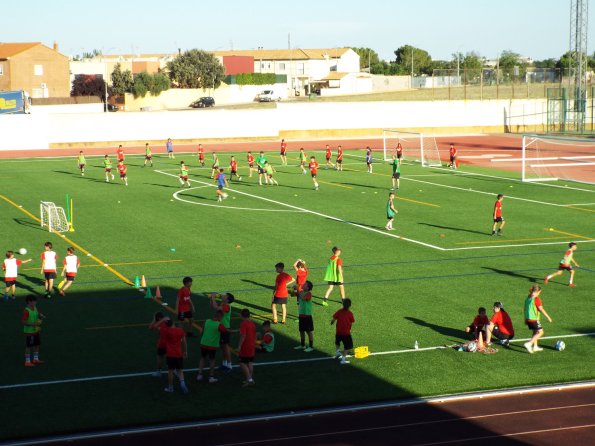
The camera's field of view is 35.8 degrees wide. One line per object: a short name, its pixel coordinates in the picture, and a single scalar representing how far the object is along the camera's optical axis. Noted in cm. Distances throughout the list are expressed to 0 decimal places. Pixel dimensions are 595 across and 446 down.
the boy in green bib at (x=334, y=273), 2488
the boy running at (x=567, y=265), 2725
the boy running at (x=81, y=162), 5716
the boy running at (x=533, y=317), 2081
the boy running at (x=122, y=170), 5141
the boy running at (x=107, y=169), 5372
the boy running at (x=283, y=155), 6267
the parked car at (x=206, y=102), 12825
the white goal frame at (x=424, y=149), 6569
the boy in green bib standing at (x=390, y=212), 3622
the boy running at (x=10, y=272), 2545
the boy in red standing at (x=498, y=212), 3517
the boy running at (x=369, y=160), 5872
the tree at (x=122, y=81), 12825
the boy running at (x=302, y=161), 5962
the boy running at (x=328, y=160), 6077
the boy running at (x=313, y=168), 4978
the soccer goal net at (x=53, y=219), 3697
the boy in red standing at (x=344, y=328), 1958
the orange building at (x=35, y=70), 12750
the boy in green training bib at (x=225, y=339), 1895
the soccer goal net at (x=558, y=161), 5709
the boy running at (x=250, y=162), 5562
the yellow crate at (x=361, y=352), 2017
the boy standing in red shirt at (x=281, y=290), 2284
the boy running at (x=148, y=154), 6175
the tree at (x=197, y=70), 13912
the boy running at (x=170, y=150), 6716
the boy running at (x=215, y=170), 5029
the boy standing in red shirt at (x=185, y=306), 2153
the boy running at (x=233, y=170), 5425
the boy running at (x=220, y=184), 4469
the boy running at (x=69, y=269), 2609
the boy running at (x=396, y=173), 5006
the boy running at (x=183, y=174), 5047
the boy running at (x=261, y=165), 5244
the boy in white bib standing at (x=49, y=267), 2586
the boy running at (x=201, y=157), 6224
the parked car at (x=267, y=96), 13575
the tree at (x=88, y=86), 13112
